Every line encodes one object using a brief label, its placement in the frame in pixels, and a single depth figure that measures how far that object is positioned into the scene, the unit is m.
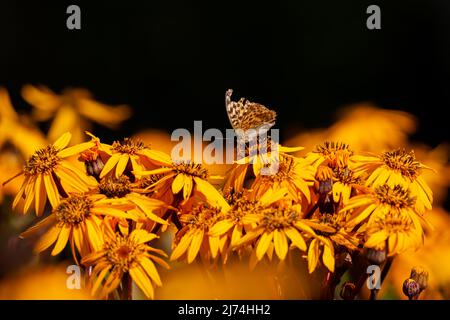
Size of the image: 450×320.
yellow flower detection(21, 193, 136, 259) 1.32
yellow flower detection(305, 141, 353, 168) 1.42
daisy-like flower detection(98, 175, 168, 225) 1.33
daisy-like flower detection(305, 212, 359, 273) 1.31
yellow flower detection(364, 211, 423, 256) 1.30
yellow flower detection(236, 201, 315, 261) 1.30
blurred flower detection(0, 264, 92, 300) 1.39
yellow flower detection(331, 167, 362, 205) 1.36
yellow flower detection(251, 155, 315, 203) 1.36
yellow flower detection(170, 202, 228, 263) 1.32
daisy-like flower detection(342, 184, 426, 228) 1.33
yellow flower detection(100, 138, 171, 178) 1.41
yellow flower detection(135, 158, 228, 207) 1.36
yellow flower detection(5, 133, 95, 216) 1.38
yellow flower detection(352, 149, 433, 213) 1.41
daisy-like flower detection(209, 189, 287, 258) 1.31
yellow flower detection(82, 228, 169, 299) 1.29
